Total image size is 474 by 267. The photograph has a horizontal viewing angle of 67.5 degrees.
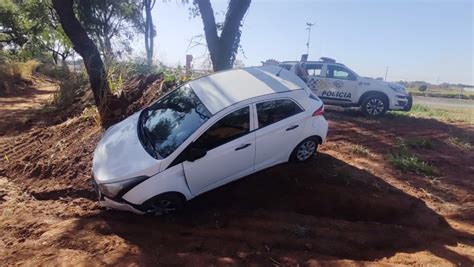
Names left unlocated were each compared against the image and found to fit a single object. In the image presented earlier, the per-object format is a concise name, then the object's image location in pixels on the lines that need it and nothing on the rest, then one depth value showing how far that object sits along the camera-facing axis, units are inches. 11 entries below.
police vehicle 442.9
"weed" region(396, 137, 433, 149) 298.8
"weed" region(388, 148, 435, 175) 250.2
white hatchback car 187.9
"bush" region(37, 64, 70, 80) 1048.4
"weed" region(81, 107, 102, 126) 321.1
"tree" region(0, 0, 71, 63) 834.2
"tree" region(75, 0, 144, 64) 824.9
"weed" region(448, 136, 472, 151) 302.8
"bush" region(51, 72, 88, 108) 453.2
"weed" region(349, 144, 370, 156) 281.0
